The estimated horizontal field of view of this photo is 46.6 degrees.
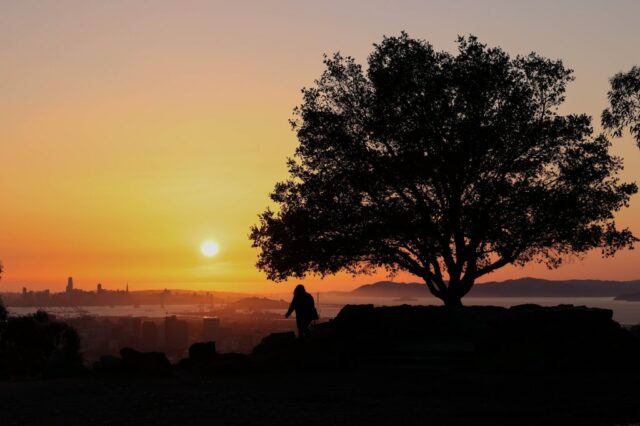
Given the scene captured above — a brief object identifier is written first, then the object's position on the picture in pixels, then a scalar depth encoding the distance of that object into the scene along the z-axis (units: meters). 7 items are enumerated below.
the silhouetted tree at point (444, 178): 35.91
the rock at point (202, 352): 26.44
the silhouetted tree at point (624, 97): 30.97
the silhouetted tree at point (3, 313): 45.72
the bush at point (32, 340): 45.06
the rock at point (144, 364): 23.80
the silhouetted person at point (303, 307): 29.19
